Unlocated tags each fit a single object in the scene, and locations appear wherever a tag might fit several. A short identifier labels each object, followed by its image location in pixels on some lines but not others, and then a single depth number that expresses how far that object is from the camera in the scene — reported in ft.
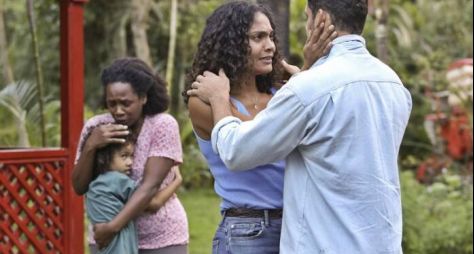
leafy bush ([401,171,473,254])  38.23
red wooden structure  27.47
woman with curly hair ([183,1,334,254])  16.03
